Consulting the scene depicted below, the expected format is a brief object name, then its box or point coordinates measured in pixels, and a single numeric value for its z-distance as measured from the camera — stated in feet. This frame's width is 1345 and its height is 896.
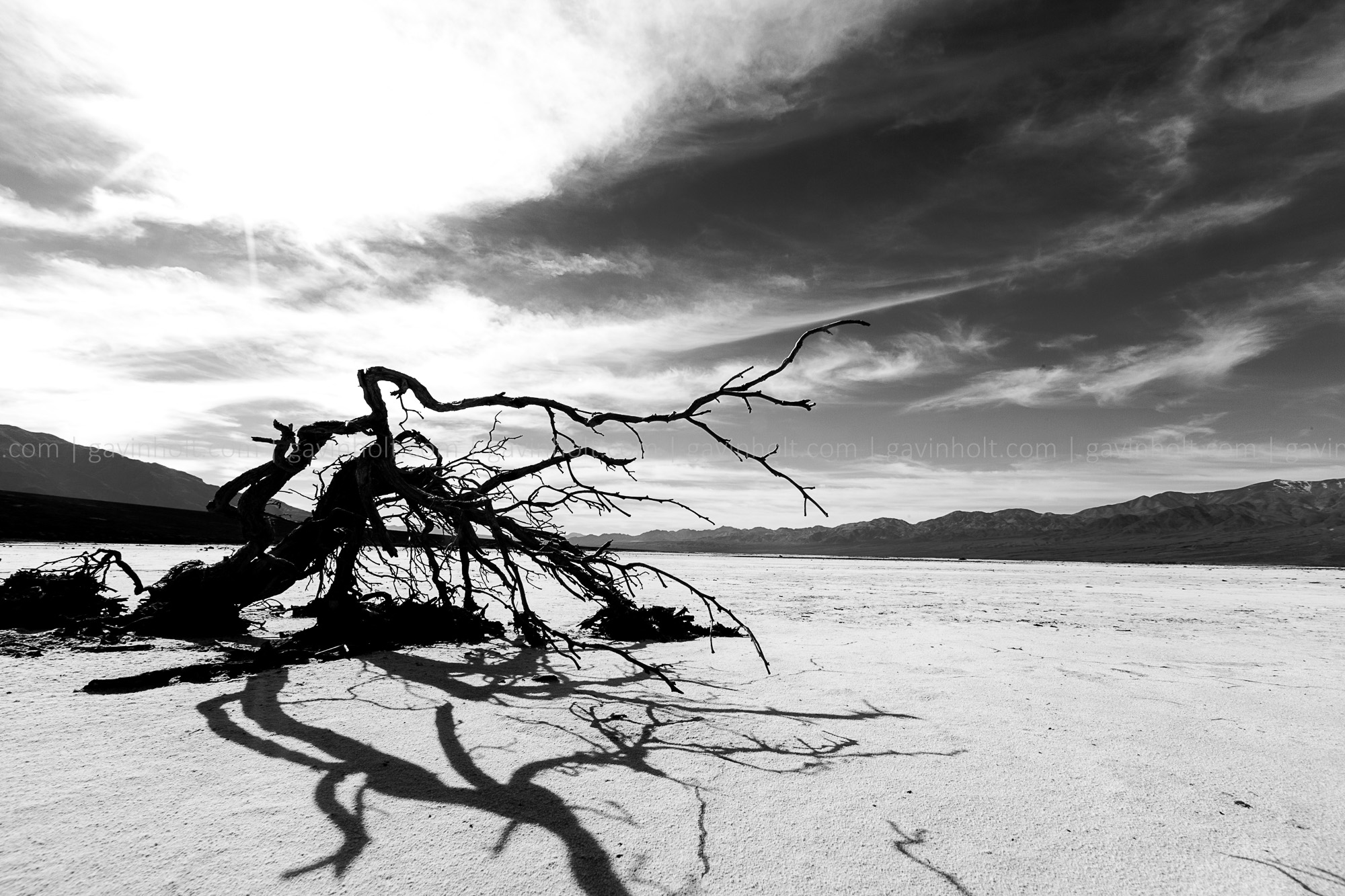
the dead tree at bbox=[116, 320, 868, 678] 16.84
